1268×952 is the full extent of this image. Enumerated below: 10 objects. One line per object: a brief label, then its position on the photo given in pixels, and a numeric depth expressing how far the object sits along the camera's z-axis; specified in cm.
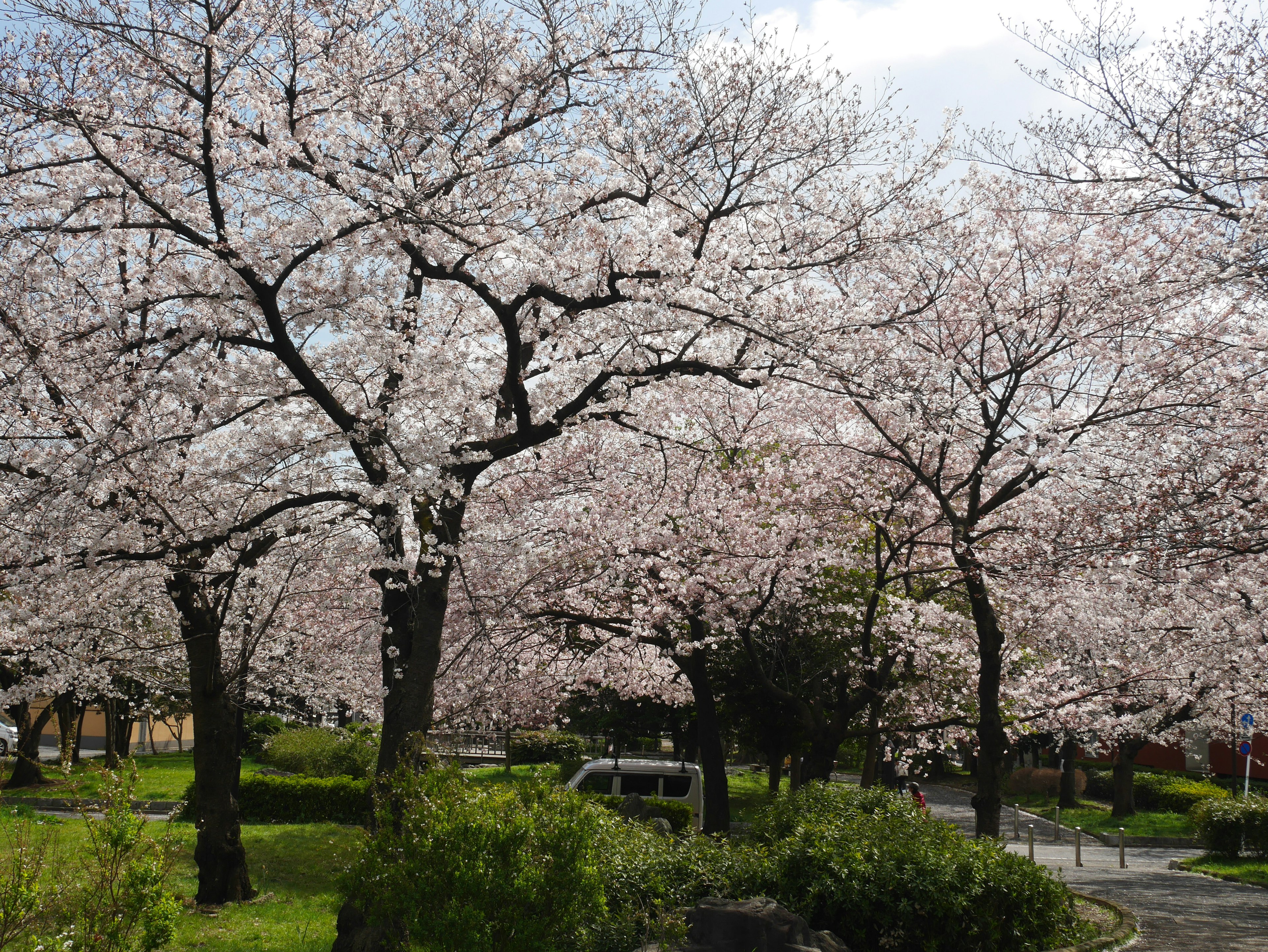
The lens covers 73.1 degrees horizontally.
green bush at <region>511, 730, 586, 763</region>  2938
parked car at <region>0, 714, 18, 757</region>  2128
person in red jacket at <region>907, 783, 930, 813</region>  1381
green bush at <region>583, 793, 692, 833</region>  1377
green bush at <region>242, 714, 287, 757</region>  2914
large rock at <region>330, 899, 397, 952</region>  687
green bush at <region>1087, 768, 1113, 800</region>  2977
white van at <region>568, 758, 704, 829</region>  1490
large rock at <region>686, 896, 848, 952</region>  590
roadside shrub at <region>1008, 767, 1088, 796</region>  2961
